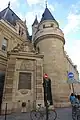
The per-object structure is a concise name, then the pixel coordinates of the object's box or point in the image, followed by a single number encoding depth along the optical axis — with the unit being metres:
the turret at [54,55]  9.27
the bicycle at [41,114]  4.66
